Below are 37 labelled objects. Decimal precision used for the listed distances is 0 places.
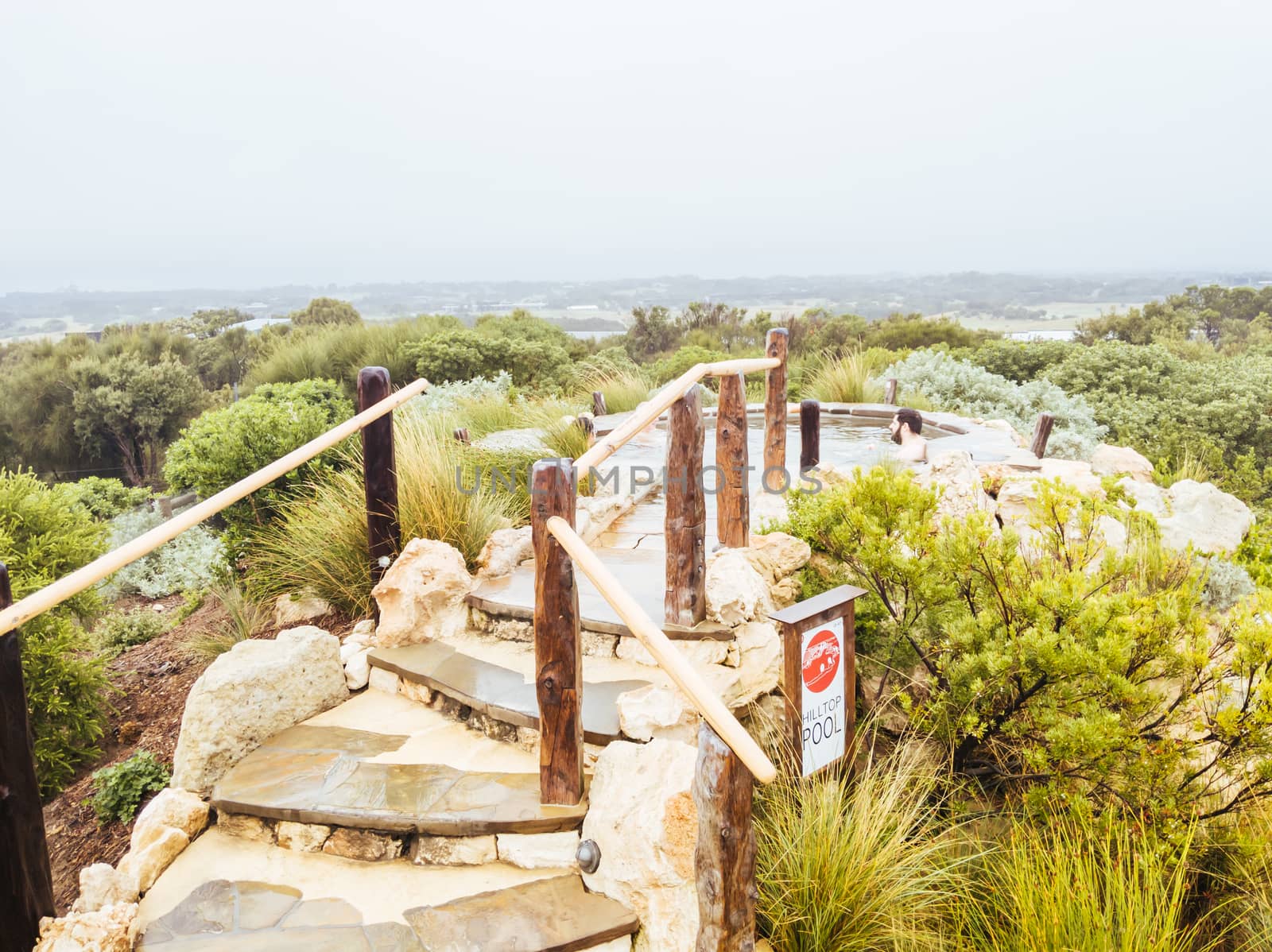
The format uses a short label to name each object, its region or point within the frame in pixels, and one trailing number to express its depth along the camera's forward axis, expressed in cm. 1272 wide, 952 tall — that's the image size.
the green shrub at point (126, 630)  668
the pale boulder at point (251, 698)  352
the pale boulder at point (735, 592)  391
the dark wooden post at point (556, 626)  292
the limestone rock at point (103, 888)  293
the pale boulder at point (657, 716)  333
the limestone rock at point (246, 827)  329
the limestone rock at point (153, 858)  303
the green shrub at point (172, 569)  861
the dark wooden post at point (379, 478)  439
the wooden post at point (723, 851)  241
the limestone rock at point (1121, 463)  900
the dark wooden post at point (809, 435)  721
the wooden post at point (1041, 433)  880
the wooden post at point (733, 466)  451
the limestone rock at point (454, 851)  309
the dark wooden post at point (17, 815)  264
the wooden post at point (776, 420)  658
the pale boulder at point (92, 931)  264
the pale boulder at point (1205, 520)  641
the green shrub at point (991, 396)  1112
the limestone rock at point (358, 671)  423
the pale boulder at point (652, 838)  274
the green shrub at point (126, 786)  389
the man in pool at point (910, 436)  749
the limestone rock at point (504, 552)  474
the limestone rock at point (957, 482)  582
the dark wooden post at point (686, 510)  368
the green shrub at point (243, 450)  633
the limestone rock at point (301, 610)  507
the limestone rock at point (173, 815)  318
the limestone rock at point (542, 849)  305
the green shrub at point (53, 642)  458
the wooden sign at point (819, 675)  310
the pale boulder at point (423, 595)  431
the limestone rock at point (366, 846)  316
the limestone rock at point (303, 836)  322
